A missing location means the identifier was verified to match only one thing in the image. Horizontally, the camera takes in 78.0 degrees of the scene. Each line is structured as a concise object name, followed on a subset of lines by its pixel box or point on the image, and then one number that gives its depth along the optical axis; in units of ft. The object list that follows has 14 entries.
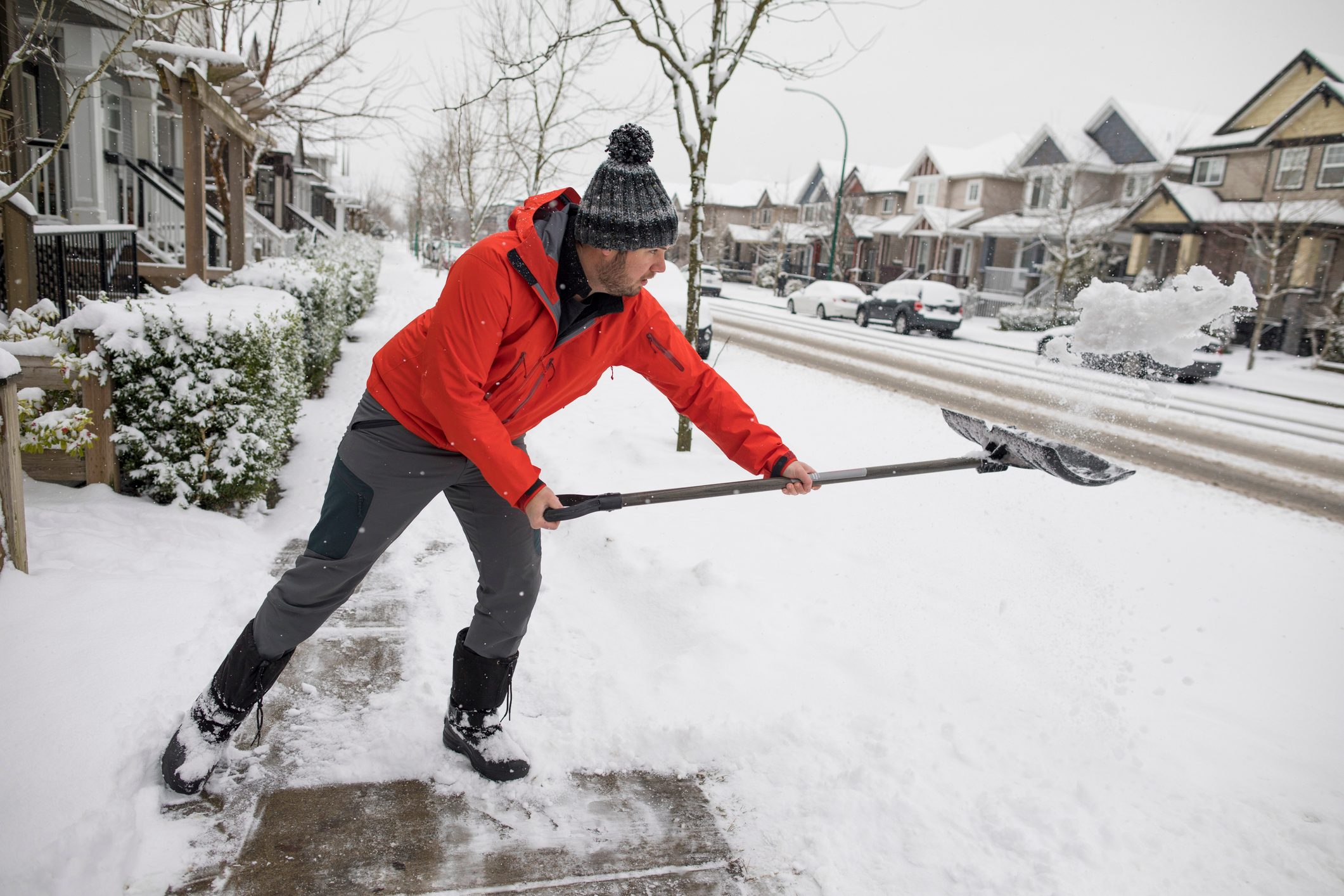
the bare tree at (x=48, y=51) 12.64
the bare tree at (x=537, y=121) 47.52
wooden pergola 21.62
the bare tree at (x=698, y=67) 19.53
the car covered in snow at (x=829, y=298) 82.43
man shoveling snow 6.70
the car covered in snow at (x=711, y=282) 110.42
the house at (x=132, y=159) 22.61
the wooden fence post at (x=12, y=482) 9.33
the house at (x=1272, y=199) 71.77
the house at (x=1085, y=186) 88.07
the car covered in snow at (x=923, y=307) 71.56
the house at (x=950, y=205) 131.03
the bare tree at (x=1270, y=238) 55.62
